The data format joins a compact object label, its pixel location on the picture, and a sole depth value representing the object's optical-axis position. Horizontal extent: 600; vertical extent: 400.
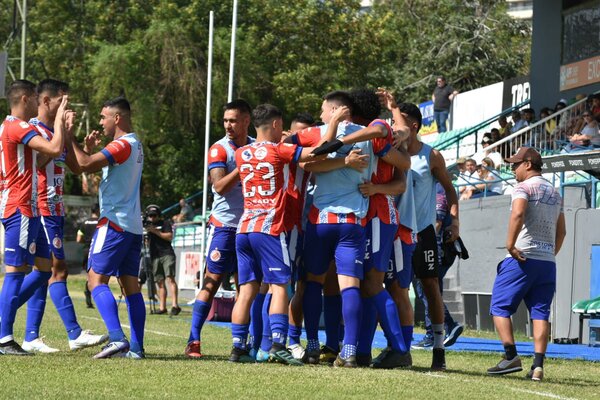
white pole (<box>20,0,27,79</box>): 40.03
